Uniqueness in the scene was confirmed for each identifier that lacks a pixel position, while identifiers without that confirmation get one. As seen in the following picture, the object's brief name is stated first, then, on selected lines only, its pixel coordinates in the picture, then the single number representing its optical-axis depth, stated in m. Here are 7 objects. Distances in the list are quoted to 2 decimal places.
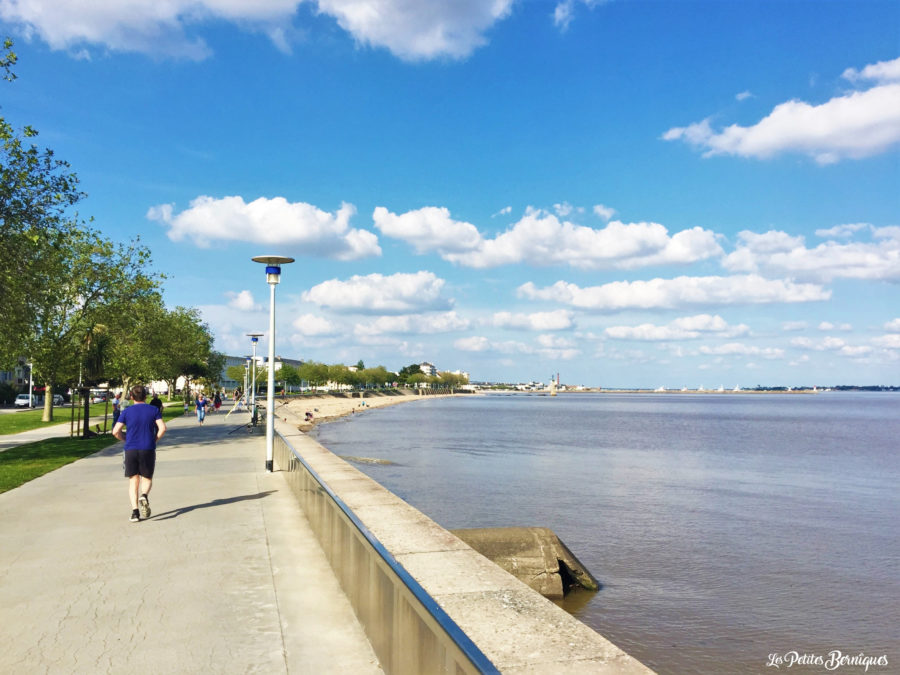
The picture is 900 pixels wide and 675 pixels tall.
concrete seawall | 3.42
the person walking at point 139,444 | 9.13
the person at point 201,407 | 31.60
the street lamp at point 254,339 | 29.43
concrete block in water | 9.59
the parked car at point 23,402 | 63.23
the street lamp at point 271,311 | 14.00
